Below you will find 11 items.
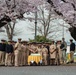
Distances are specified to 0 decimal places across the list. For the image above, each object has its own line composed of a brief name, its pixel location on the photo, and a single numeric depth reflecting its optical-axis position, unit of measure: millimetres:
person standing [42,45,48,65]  22457
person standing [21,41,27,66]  21749
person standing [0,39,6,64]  21407
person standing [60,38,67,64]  23535
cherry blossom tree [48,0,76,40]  22735
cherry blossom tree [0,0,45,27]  22691
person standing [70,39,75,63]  23613
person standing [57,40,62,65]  22875
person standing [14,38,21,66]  21203
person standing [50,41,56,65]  22497
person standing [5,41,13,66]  21043
